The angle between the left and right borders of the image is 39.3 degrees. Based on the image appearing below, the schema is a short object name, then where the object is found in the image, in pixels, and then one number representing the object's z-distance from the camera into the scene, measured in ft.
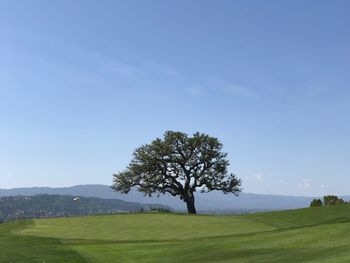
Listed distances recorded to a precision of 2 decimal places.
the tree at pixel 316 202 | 218.38
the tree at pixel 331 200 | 228.80
